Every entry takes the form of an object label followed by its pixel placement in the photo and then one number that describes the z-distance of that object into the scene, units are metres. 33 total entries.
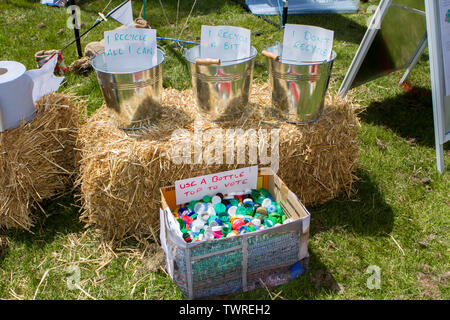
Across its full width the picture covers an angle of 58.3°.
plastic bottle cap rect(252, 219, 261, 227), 2.22
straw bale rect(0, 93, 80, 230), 2.51
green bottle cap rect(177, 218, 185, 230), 2.24
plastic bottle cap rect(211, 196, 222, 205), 2.39
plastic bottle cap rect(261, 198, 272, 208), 2.38
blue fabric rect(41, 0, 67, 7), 5.77
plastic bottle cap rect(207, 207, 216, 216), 2.31
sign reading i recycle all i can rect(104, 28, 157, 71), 2.33
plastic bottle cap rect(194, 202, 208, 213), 2.33
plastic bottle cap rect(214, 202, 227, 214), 2.31
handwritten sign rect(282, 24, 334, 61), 2.33
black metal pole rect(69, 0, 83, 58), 4.10
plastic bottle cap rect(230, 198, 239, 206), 2.41
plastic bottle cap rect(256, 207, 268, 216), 2.32
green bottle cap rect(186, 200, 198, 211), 2.37
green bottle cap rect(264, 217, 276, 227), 2.21
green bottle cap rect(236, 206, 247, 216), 2.32
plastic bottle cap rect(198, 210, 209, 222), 2.28
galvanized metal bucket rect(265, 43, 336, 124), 2.24
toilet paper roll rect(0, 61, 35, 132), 2.38
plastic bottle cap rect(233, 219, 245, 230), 2.22
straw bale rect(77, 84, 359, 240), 2.29
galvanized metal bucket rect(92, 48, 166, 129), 2.19
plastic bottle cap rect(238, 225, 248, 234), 2.16
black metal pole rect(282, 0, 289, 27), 4.02
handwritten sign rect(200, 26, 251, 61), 2.40
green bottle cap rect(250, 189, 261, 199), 2.45
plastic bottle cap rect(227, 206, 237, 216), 2.34
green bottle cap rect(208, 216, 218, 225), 2.24
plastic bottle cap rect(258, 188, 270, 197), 2.49
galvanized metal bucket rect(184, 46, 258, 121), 2.23
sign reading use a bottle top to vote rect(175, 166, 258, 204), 2.33
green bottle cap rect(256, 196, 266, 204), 2.43
